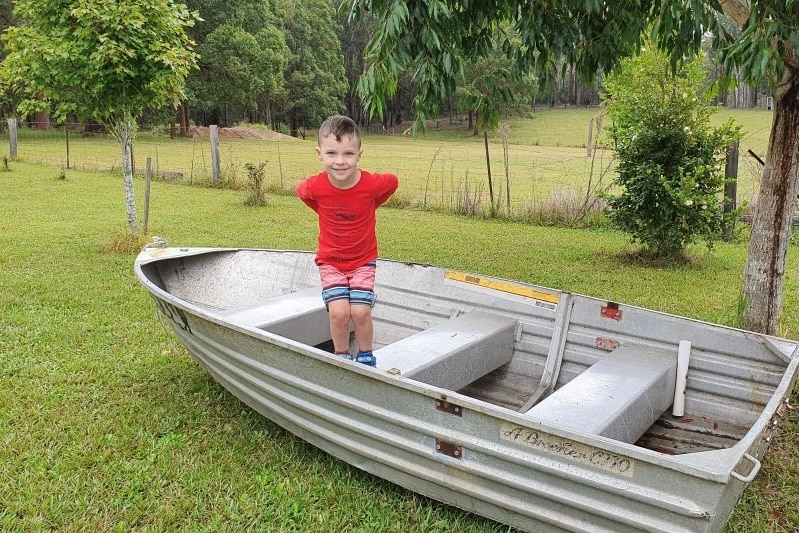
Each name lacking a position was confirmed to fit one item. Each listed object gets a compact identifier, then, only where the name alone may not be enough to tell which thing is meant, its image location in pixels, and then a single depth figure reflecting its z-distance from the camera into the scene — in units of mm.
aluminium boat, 2625
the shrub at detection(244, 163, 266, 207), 14102
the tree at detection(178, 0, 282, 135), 44062
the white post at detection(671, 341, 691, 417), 3770
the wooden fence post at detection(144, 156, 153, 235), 9315
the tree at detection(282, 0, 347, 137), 53125
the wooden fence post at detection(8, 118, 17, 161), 22016
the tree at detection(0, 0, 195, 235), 7762
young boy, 3857
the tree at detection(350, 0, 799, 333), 3391
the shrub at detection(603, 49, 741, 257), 8164
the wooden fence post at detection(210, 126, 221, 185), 17531
